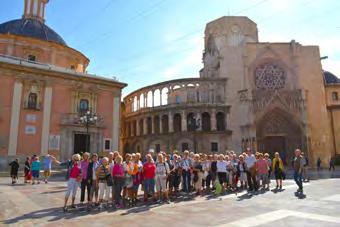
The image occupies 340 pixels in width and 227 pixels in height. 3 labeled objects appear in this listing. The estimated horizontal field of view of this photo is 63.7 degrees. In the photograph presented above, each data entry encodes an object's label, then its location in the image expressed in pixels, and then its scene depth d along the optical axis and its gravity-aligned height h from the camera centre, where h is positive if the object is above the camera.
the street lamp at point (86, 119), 22.81 +2.88
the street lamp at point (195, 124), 32.06 +3.28
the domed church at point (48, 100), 22.17 +4.77
